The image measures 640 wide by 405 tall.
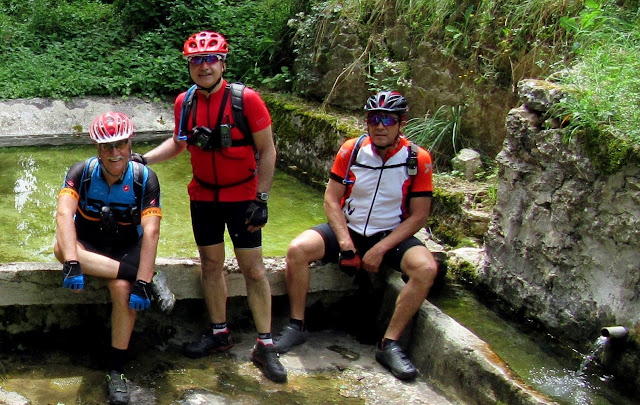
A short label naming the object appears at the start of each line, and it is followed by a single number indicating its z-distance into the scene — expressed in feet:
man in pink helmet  14.55
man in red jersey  15.12
